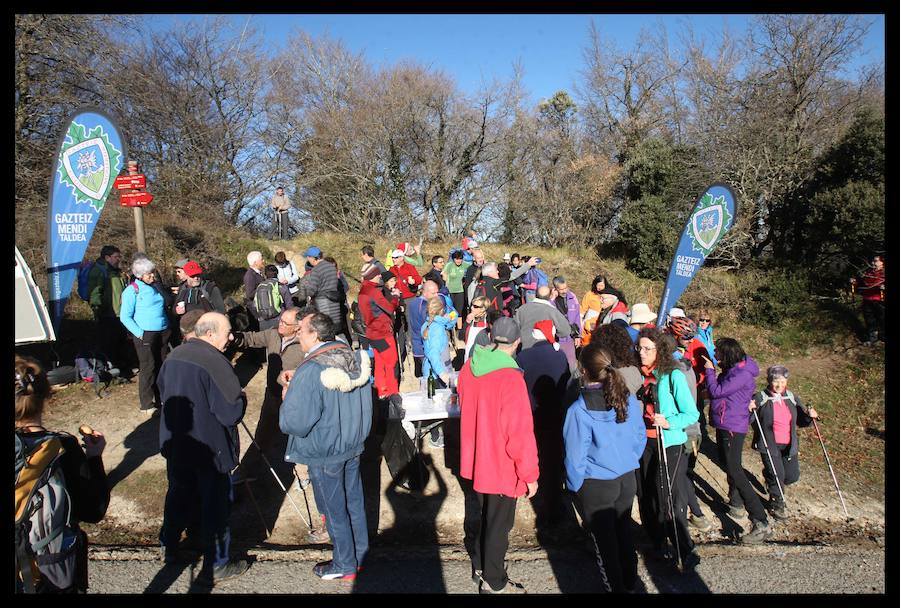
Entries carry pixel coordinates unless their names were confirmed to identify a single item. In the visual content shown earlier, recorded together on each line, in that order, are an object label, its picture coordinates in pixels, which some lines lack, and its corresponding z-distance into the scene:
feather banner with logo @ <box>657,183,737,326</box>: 6.88
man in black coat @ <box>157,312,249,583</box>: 3.62
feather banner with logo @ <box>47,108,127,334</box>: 5.97
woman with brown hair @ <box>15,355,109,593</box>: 2.29
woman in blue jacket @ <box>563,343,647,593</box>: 3.40
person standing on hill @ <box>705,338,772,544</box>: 4.63
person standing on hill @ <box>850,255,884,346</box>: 9.74
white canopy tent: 5.17
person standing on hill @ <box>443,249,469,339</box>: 9.89
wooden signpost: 8.04
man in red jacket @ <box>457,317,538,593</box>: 3.51
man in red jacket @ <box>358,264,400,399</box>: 6.74
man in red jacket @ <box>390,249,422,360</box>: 8.62
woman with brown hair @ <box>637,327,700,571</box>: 4.13
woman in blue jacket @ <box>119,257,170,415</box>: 6.32
